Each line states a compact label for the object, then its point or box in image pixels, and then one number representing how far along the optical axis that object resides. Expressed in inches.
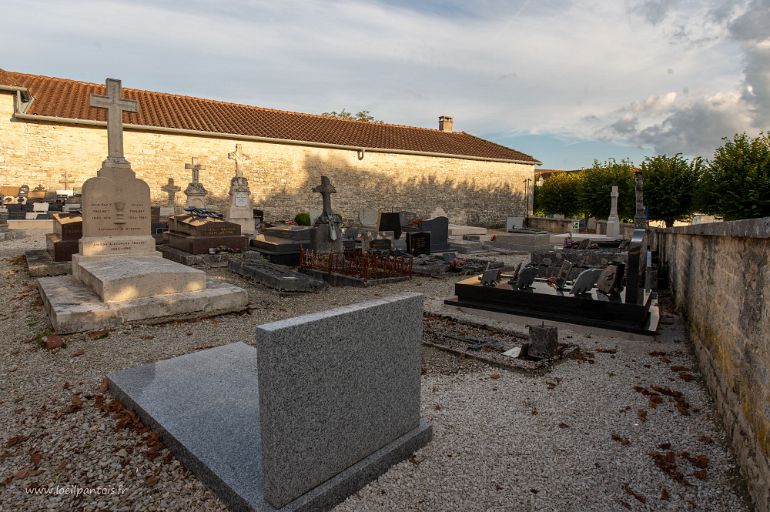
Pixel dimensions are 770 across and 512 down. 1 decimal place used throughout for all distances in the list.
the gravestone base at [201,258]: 414.3
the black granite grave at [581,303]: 239.6
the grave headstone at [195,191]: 732.7
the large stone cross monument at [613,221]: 805.2
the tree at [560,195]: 1322.6
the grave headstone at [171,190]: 793.9
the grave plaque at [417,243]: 522.6
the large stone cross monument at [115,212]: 313.7
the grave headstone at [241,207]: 650.0
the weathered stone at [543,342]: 198.2
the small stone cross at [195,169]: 751.4
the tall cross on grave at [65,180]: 718.5
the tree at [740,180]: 679.1
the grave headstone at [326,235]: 454.6
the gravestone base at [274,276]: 333.7
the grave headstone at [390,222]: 582.6
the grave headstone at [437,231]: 568.1
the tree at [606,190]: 1024.7
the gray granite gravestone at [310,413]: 89.6
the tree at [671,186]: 916.6
